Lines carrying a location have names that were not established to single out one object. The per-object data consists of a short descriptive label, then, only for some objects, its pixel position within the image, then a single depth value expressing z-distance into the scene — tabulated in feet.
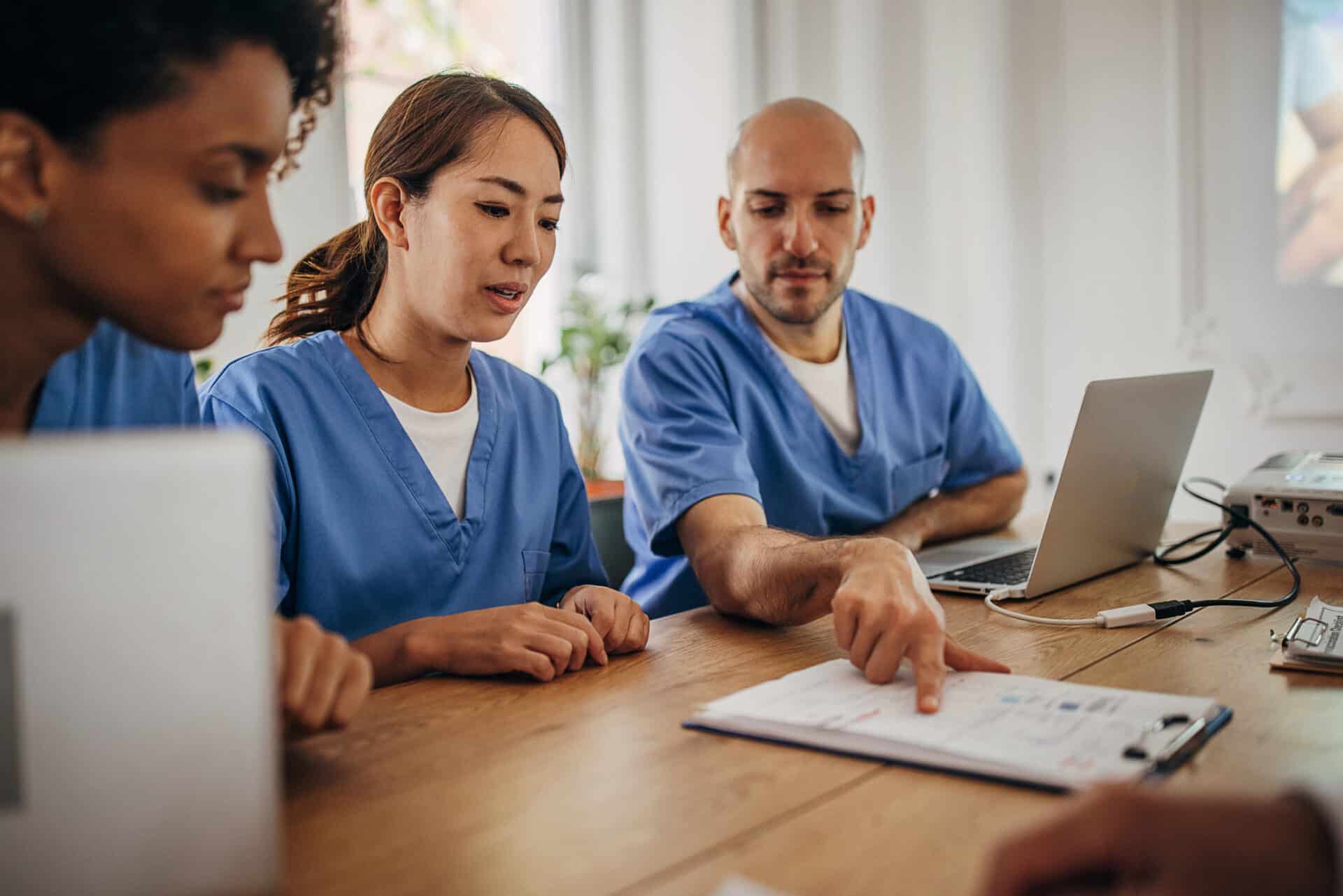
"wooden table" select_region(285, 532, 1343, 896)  2.06
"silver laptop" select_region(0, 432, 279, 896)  1.68
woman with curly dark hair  2.16
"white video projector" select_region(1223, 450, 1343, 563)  5.07
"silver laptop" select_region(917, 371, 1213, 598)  4.19
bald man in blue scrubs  5.32
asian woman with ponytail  4.11
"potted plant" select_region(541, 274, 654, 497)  10.67
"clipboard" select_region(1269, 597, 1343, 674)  3.35
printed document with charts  2.43
